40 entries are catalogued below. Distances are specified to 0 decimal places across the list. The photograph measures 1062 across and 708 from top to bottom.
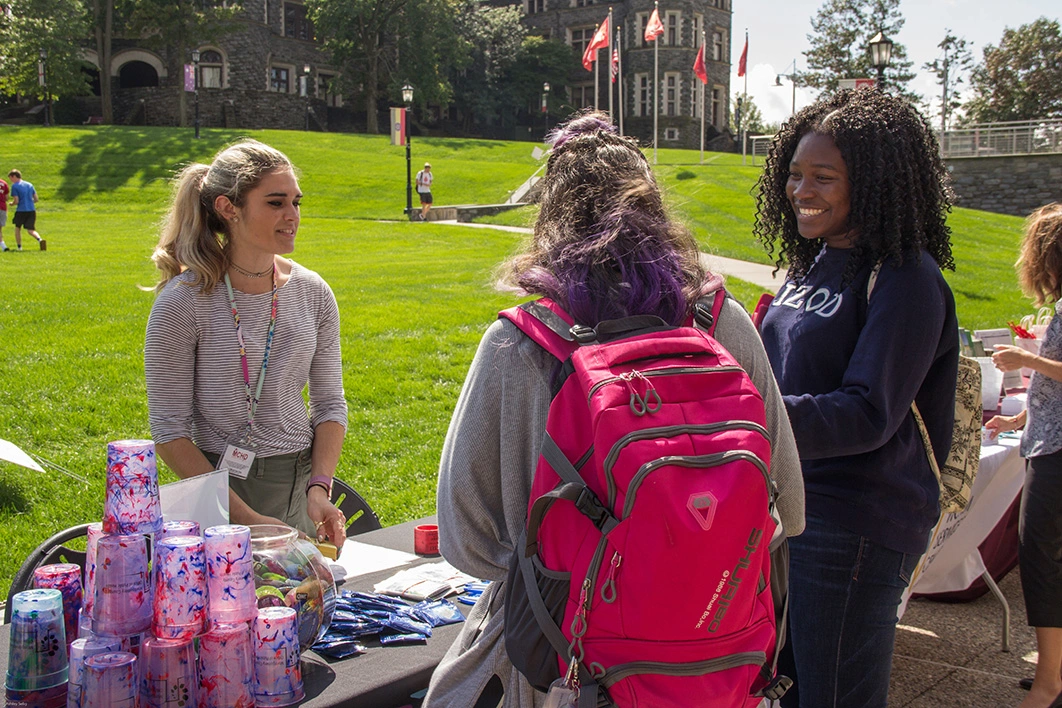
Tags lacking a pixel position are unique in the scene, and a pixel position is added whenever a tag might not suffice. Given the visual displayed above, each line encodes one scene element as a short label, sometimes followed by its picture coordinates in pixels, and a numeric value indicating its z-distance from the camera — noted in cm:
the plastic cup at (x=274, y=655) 193
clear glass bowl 214
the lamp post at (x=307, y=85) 5325
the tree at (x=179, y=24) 4472
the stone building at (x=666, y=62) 6156
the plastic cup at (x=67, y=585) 204
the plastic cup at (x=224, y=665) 184
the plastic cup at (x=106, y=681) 173
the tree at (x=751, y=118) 6900
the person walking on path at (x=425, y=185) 2653
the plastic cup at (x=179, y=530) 189
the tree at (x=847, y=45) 6188
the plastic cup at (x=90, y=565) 187
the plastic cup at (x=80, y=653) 175
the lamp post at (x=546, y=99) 5731
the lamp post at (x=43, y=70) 4066
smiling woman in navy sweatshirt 231
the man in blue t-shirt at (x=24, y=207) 1942
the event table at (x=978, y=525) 448
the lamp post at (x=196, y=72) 4370
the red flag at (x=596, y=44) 3371
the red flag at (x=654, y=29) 3384
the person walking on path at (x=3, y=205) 1938
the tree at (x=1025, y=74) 5497
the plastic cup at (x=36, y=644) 185
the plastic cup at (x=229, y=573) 184
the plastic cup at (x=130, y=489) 188
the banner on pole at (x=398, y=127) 3202
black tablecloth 212
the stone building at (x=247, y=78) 4853
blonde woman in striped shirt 293
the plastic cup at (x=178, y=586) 179
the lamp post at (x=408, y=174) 2817
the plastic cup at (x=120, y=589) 183
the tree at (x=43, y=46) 4078
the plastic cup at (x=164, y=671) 180
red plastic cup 315
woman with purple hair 167
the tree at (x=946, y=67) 5716
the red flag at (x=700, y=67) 3762
